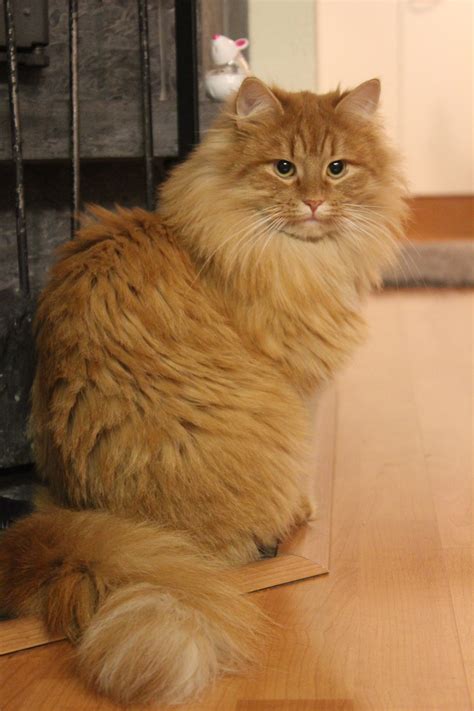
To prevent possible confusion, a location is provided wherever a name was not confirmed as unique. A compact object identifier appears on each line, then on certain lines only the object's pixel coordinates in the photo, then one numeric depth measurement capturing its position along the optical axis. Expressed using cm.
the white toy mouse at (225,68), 175
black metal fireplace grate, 161
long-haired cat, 136
